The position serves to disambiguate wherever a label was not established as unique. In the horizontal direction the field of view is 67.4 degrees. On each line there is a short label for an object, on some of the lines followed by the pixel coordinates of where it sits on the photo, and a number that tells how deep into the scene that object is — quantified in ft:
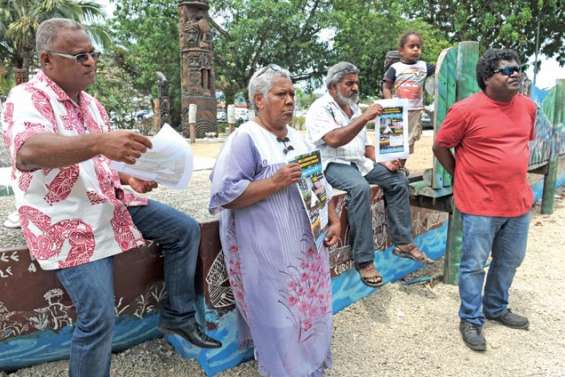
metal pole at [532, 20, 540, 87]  56.91
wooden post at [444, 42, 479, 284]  10.89
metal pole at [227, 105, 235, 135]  41.47
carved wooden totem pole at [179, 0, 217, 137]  42.29
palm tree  53.72
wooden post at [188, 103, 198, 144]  36.58
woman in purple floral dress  6.10
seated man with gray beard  8.99
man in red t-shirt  8.40
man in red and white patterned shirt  4.86
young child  13.29
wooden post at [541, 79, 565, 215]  19.07
